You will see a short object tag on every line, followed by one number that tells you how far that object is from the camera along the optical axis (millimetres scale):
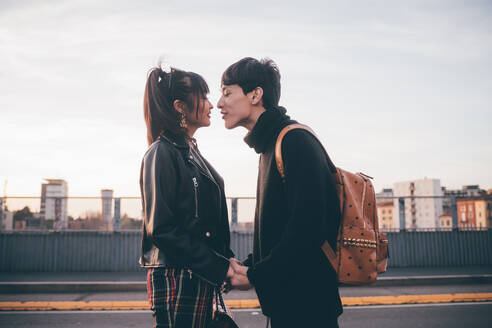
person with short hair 1809
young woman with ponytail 2041
